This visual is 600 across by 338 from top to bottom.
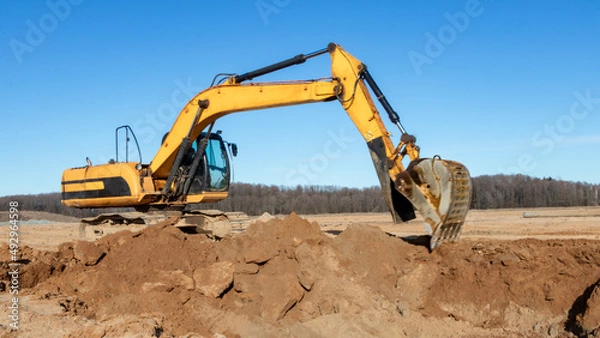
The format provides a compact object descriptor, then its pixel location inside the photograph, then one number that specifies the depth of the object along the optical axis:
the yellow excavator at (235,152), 8.30
